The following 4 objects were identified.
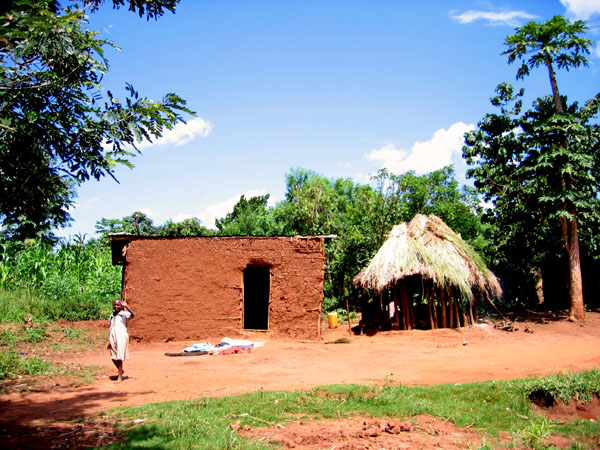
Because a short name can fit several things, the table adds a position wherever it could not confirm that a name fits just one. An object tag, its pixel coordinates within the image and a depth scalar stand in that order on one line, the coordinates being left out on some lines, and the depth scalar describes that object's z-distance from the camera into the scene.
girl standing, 8.62
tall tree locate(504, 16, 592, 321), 15.57
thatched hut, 14.08
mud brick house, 13.52
